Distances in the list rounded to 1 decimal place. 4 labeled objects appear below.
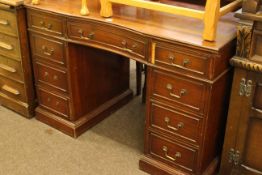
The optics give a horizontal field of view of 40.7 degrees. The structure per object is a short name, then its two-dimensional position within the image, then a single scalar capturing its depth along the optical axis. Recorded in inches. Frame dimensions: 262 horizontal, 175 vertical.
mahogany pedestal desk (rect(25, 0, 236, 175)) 62.9
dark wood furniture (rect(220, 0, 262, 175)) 59.4
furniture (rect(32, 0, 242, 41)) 59.6
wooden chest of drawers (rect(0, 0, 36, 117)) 85.7
